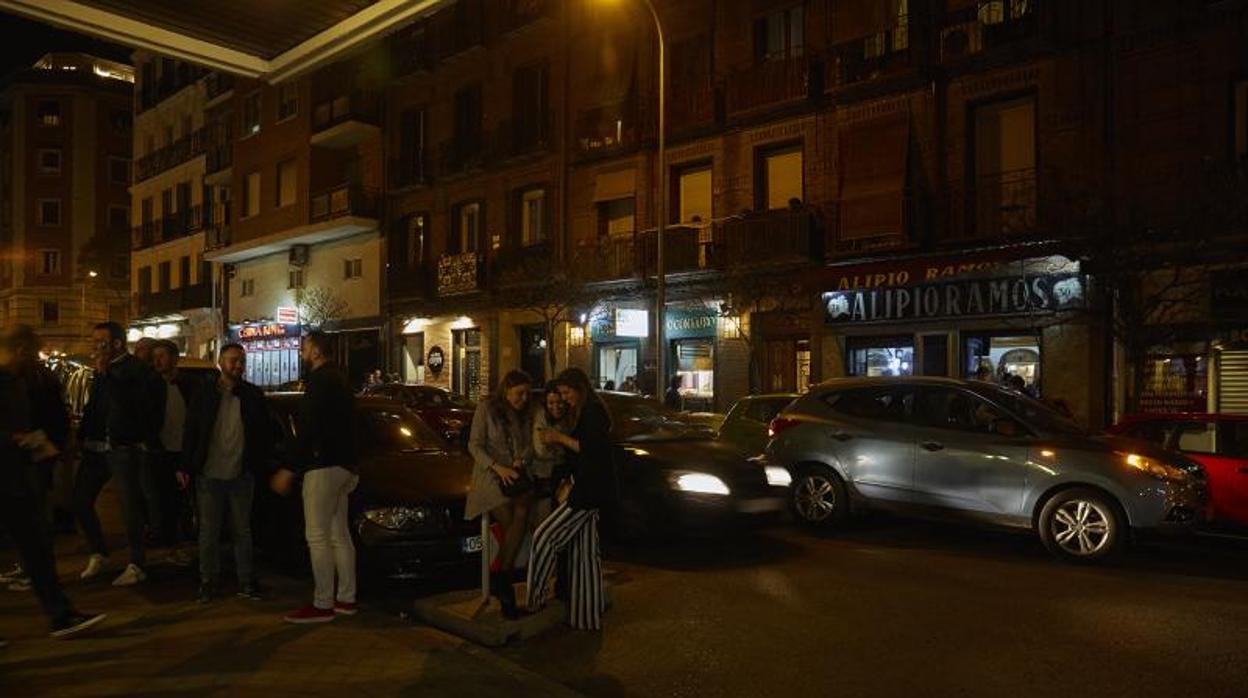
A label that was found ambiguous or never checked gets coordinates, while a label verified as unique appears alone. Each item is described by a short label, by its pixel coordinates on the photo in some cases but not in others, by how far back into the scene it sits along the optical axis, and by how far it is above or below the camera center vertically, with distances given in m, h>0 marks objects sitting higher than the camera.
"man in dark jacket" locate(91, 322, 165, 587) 7.44 -0.54
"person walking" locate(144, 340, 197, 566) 7.90 -0.69
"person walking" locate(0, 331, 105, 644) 5.66 -0.87
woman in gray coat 6.35 -0.72
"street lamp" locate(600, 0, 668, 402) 19.84 +1.71
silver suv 8.98 -1.03
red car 9.91 -0.88
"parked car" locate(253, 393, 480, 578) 7.24 -1.13
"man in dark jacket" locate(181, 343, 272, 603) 6.87 -0.67
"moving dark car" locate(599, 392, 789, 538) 9.27 -1.22
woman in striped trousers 6.19 -0.99
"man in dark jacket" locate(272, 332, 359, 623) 6.22 -0.67
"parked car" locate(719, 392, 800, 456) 14.16 -0.87
